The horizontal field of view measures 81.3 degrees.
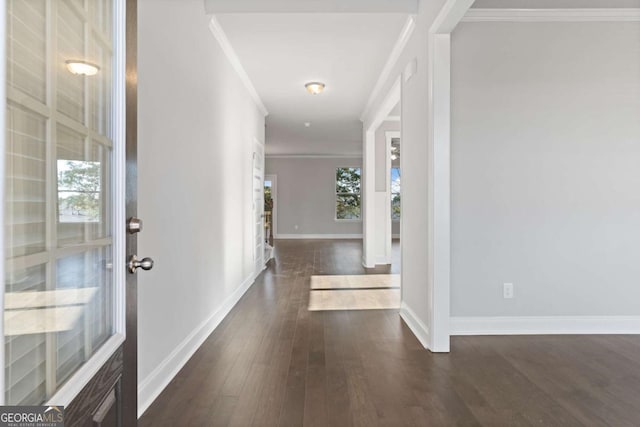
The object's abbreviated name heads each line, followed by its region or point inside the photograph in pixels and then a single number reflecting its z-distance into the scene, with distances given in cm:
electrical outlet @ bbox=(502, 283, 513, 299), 300
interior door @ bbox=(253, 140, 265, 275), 524
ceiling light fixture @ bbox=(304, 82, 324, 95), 452
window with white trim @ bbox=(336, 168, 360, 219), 1166
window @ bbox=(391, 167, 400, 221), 1149
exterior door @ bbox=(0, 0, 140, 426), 65
